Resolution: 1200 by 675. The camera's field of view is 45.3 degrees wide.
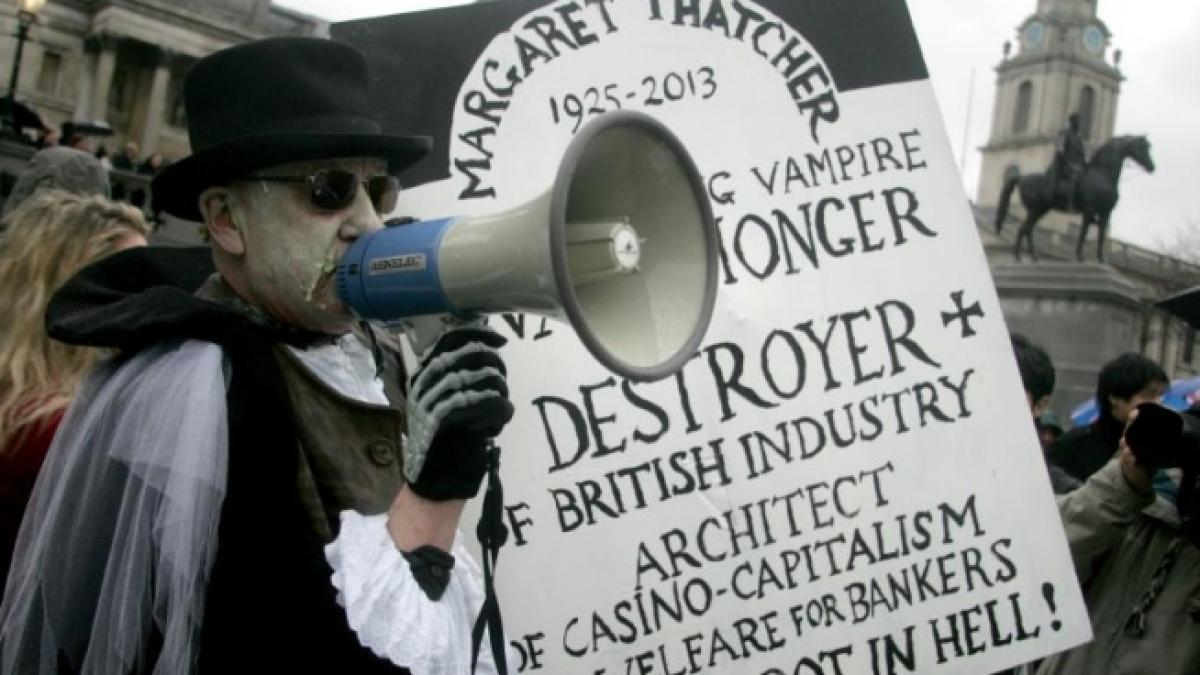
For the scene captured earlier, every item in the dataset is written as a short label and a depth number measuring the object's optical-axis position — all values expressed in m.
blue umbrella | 4.69
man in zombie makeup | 1.76
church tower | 79.69
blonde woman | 2.49
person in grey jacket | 3.07
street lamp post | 15.59
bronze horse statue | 19.02
